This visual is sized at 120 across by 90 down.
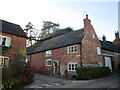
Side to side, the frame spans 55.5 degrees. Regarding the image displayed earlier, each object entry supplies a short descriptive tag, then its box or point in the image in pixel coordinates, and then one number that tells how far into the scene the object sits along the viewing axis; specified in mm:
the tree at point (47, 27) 56469
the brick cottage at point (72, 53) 21203
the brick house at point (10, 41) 18306
